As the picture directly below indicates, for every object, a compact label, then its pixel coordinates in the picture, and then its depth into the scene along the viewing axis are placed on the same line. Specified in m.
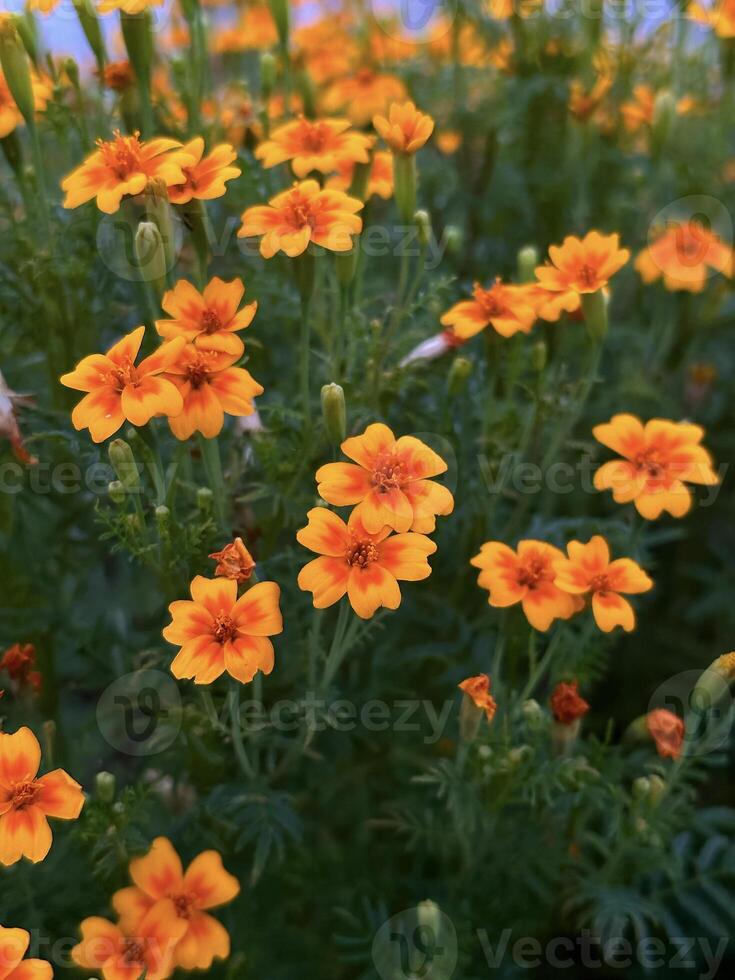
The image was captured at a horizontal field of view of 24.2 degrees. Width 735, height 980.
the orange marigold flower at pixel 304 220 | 0.35
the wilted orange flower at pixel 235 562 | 0.34
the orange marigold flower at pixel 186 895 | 0.34
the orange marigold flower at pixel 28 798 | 0.32
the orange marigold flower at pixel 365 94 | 0.51
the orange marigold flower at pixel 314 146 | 0.38
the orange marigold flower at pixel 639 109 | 0.50
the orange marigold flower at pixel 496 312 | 0.37
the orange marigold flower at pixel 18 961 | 0.31
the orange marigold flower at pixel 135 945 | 0.33
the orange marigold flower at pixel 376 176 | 0.40
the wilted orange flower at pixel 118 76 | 0.40
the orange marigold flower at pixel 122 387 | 0.33
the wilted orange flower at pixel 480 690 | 0.35
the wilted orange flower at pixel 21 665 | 0.37
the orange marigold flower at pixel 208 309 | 0.35
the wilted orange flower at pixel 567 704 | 0.36
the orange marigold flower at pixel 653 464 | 0.37
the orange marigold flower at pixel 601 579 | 0.35
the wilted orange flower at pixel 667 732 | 0.37
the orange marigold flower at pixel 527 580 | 0.35
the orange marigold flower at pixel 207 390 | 0.34
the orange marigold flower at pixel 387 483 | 0.33
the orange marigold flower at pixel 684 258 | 0.48
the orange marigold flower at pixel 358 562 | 0.33
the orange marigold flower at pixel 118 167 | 0.35
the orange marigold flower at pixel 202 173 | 0.35
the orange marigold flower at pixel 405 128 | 0.37
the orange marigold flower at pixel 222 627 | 0.33
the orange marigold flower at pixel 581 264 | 0.37
